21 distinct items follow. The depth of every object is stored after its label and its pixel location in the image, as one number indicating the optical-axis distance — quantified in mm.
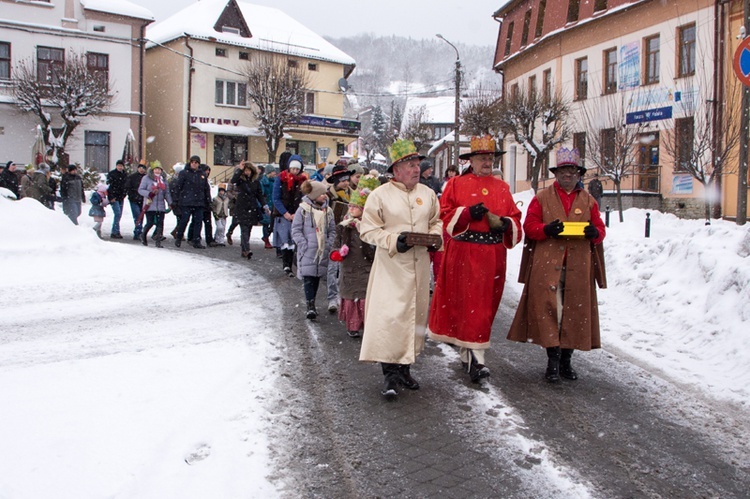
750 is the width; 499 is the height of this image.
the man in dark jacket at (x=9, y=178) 17797
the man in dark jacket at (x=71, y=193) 15812
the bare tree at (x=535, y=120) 29109
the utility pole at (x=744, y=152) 12734
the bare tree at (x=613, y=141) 21219
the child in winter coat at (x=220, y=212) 15859
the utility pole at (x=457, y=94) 27859
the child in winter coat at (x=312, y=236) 8367
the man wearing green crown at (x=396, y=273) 5268
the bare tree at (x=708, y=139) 17641
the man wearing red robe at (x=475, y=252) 5621
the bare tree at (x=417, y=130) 52844
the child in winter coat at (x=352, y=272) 7297
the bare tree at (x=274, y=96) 39750
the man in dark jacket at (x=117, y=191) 15492
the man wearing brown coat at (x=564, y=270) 5727
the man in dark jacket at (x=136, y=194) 15117
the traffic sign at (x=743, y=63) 7047
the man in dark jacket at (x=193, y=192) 14375
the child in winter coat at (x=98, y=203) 15305
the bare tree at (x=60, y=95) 31609
